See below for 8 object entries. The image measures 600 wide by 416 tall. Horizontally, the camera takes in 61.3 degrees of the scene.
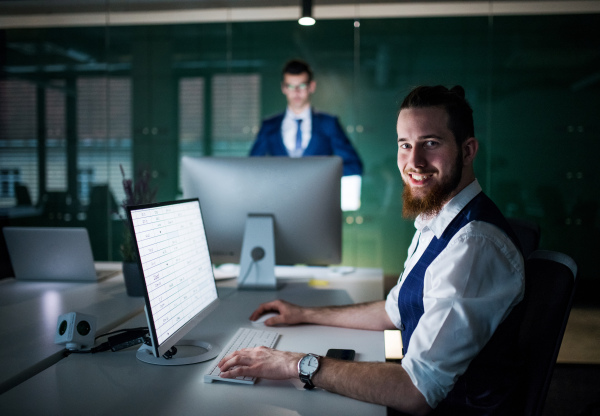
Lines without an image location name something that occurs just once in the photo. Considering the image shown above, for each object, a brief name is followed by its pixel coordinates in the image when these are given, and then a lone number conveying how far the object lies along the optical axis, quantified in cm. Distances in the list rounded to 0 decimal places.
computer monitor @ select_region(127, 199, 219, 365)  112
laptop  207
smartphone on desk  130
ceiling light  300
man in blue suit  378
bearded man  108
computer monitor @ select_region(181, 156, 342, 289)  205
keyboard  117
